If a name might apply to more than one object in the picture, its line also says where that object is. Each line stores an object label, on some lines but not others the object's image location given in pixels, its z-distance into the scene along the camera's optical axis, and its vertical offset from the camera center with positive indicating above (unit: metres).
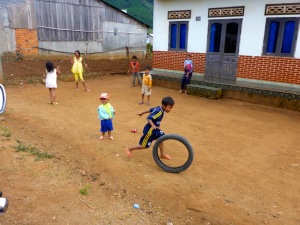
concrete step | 10.17 -1.52
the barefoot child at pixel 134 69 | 12.30 -0.90
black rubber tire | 4.21 -1.69
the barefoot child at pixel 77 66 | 10.31 -0.71
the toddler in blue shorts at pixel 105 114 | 5.41 -1.32
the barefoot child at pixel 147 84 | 8.59 -1.10
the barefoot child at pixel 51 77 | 8.18 -0.91
